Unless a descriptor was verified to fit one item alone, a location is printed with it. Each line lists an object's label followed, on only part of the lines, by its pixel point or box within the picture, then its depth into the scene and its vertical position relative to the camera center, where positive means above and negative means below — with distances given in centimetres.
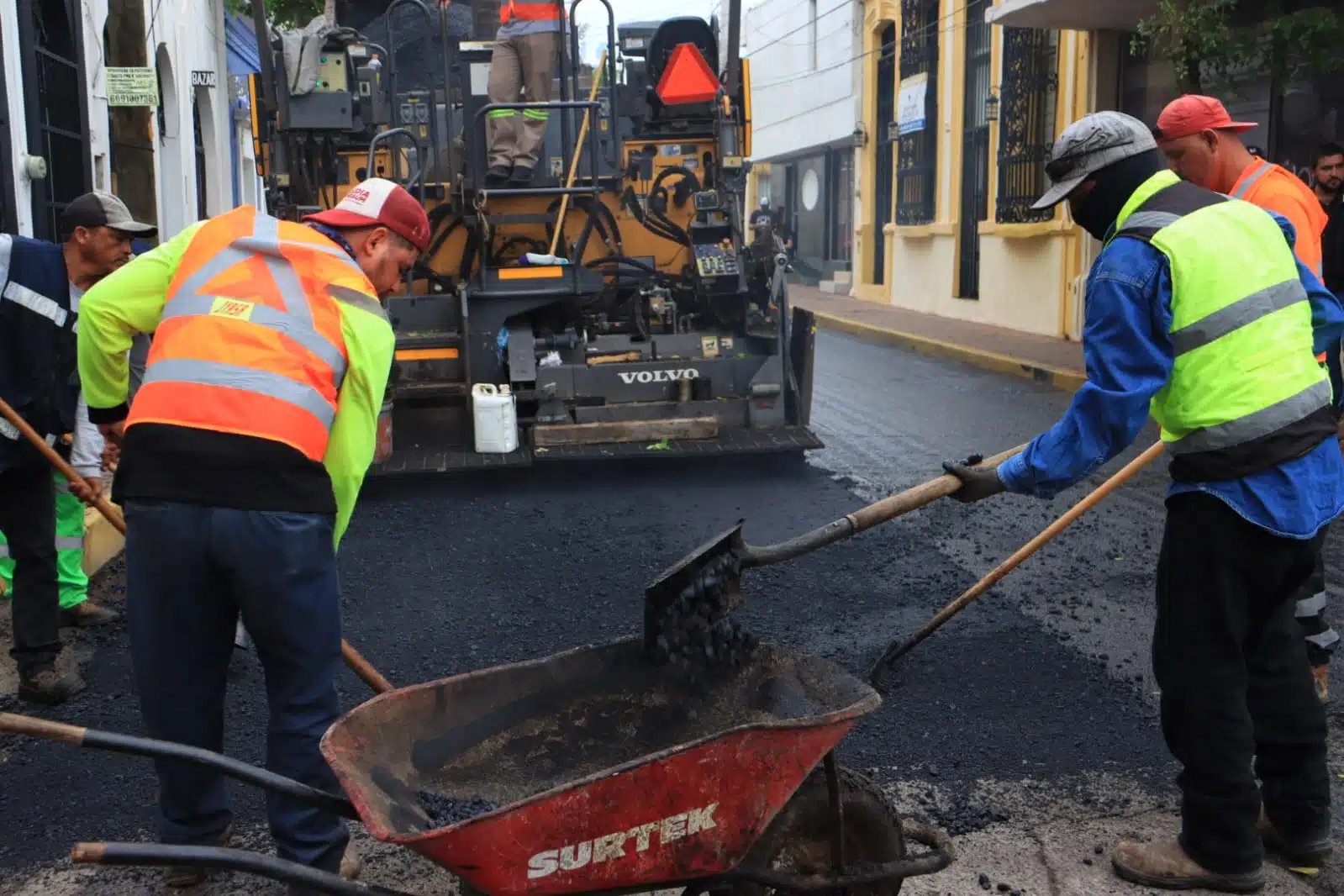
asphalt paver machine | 780 +9
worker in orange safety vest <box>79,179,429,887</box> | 272 -44
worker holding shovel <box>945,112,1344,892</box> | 289 -47
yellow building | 1491 +124
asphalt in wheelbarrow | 286 -108
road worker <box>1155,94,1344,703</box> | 377 +22
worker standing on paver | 799 +111
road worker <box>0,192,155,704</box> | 420 -41
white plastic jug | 754 -97
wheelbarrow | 232 -108
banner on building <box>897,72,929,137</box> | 1998 +231
